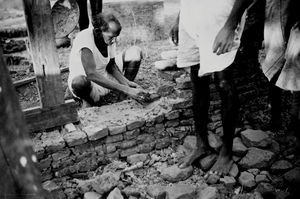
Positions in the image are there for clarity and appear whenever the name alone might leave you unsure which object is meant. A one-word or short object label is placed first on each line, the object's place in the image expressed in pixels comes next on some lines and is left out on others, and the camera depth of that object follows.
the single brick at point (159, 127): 3.56
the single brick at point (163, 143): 3.58
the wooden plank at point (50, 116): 3.21
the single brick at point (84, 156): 3.26
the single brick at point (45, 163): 3.10
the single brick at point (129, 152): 3.46
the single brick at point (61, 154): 3.15
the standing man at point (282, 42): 2.53
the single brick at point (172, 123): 3.61
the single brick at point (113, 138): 3.37
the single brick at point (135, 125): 3.41
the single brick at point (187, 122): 3.67
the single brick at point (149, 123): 3.49
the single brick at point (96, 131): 3.24
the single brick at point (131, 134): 3.43
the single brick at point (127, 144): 3.44
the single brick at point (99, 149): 3.34
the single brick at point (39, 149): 3.05
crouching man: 3.71
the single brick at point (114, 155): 3.40
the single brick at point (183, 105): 3.62
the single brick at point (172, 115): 3.58
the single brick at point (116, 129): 3.33
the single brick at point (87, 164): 3.28
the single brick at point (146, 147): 3.53
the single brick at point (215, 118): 3.78
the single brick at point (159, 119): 3.53
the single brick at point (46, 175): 3.13
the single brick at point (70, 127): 3.28
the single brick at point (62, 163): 3.17
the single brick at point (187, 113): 3.67
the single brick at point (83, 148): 3.24
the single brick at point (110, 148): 3.38
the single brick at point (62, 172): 3.19
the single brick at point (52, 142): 3.11
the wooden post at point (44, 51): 2.94
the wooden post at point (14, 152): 0.85
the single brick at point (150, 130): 3.53
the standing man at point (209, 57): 2.67
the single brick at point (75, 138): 3.18
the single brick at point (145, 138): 3.51
